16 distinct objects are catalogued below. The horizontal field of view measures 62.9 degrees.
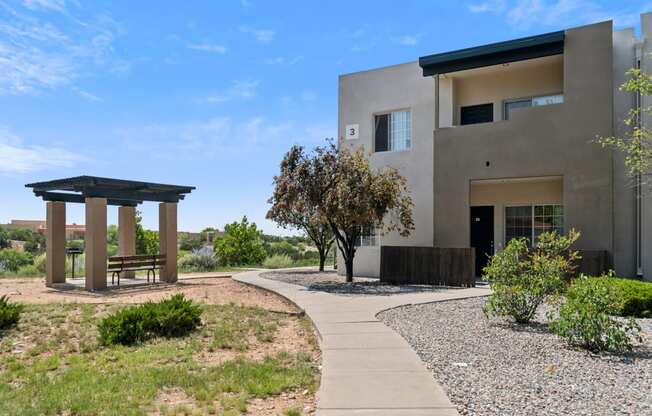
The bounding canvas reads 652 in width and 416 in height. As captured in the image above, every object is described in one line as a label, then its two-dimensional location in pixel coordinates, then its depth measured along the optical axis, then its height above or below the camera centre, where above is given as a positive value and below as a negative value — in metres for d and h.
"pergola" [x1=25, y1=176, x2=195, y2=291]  17.22 +0.07
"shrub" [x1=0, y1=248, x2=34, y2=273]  26.14 -2.23
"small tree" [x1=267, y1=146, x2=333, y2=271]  16.58 +1.02
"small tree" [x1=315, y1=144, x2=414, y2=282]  15.69 +0.67
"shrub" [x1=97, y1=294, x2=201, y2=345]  8.70 -1.76
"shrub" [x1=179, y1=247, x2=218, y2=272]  27.09 -2.25
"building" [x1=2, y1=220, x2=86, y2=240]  65.36 -1.20
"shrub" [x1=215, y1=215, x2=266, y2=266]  30.62 -1.55
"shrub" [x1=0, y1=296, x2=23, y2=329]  9.90 -1.81
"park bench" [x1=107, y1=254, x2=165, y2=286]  17.88 -1.54
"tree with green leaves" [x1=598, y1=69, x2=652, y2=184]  11.79 +2.12
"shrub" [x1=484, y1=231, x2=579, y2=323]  9.16 -1.01
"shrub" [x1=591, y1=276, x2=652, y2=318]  10.68 -1.61
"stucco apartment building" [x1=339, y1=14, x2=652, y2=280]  15.39 +2.66
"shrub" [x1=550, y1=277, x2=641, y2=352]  7.29 -1.41
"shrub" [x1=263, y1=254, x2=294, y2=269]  30.30 -2.54
